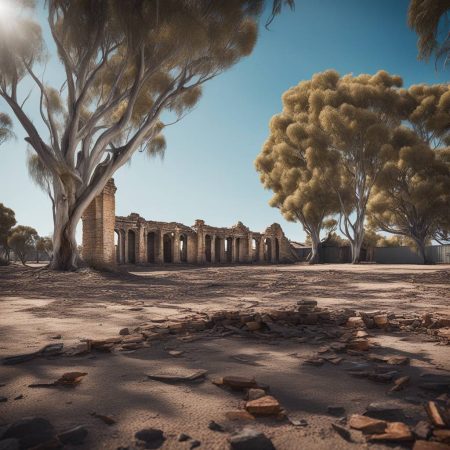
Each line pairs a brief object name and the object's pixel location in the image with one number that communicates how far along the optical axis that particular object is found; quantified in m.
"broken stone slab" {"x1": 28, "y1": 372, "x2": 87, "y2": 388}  2.46
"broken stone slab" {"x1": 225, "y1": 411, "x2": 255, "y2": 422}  1.97
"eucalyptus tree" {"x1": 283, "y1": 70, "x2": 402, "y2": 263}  24.47
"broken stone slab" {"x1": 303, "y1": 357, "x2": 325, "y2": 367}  2.98
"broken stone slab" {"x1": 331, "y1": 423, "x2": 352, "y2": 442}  1.77
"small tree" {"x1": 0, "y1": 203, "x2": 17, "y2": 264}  37.50
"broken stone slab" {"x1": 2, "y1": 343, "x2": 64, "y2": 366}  3.01
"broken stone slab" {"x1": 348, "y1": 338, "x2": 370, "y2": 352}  3.43
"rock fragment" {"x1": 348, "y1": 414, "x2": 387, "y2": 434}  1.80
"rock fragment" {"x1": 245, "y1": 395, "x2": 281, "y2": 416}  2.00
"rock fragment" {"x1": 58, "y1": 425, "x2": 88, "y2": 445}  1.71
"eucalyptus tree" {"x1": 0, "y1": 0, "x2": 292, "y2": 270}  12.07
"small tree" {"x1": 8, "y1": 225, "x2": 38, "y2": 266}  40.28
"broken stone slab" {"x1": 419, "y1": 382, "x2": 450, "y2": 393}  2.34
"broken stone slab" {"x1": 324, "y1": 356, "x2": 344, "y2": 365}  3.02
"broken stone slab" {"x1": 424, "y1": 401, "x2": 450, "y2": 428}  1.77
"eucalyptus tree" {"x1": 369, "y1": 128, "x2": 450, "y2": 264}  24.84
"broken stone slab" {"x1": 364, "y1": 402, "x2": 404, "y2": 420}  1.98
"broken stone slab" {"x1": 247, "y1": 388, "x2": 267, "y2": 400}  2.20
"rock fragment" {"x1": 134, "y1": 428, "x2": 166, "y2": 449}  1.72
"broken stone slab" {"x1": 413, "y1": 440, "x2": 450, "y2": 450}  1.59
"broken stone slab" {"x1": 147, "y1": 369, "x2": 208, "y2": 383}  2.57
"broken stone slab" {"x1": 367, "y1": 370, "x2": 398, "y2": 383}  2.54
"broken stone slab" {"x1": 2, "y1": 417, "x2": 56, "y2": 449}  1.69
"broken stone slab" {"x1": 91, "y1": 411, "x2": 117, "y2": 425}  1.91
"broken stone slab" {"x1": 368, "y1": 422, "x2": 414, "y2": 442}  1.71
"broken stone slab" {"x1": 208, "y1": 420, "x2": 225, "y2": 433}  1.85
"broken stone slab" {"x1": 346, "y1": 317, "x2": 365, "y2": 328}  4.43
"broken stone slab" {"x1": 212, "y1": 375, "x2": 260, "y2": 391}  2.38
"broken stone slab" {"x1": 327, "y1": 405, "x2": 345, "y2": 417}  2.05
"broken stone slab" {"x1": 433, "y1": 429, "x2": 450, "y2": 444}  1.68
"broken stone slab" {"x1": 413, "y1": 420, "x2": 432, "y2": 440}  1.72
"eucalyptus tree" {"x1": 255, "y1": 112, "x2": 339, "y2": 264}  30.50
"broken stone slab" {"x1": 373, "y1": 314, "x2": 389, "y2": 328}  4.38
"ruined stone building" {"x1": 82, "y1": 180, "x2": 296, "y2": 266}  16.56
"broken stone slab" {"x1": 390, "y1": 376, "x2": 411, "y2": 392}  2.36
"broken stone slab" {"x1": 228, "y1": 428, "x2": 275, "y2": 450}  1.66
